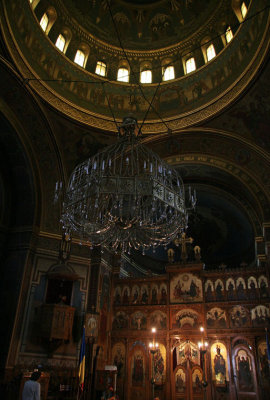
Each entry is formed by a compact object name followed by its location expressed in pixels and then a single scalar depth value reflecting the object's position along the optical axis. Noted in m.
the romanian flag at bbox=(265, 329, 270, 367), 10.59
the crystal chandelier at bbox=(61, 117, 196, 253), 7.80
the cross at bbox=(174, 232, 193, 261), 13.06
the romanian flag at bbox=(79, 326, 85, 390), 8.48
